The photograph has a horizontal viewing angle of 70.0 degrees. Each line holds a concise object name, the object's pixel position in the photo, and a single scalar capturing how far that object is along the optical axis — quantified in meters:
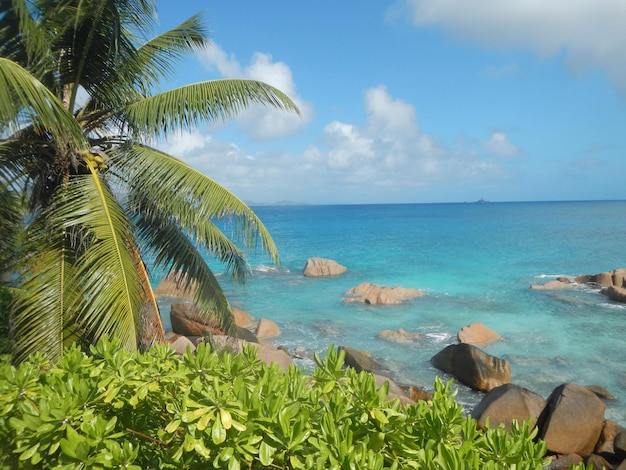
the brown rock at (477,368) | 11.27
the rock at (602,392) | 11.12
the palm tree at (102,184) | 5.58
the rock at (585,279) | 25.33
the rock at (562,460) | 7.78
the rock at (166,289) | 23.57
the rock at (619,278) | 23.27
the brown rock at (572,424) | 8.09
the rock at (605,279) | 24.22
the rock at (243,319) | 17.66
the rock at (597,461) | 7.53
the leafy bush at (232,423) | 2.05
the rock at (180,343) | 11.17
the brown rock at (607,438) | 8.13
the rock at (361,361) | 12.06
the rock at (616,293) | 20.86
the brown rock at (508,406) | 8.45
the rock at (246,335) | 14.04
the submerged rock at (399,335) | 15.69
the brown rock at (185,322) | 14.09
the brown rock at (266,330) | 16.35
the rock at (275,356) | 10.87
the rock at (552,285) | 24.50
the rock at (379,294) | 21.05
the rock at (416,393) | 10.33
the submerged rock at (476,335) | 15.30
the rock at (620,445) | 7.77
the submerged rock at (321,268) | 28.89
